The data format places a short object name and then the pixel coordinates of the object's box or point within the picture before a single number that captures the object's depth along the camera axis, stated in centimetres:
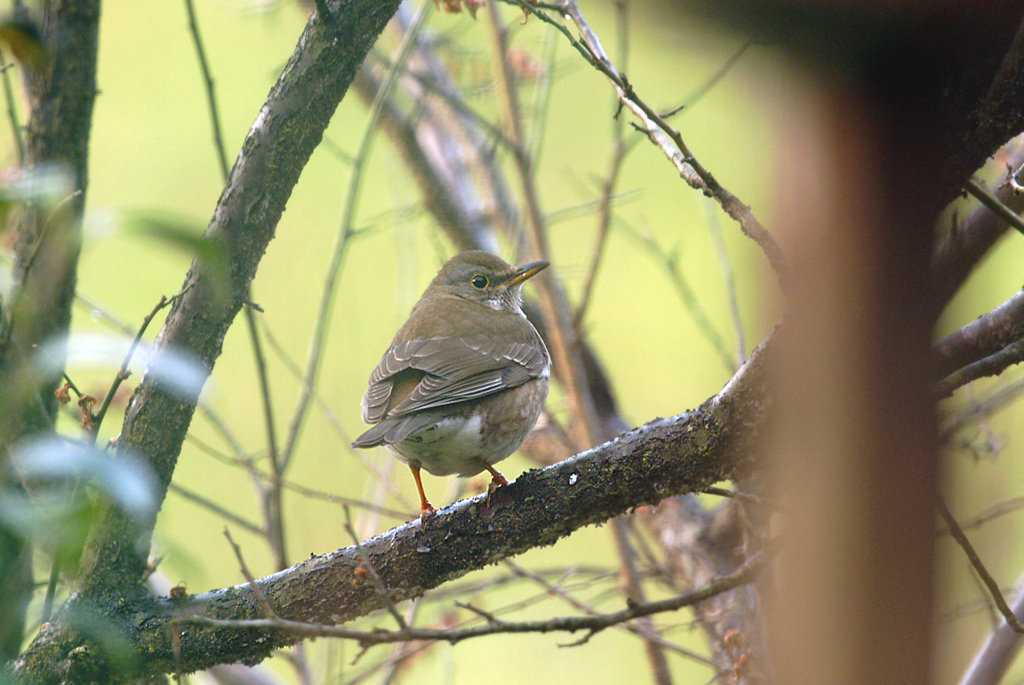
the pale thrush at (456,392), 648
